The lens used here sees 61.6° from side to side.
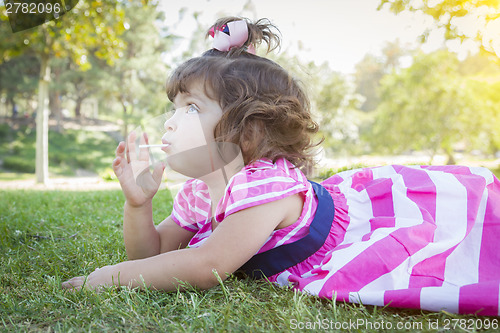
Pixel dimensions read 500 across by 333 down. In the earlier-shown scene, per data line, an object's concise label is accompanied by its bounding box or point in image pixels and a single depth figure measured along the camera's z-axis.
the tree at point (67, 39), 7.05
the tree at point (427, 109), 14.31
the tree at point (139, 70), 17.53
